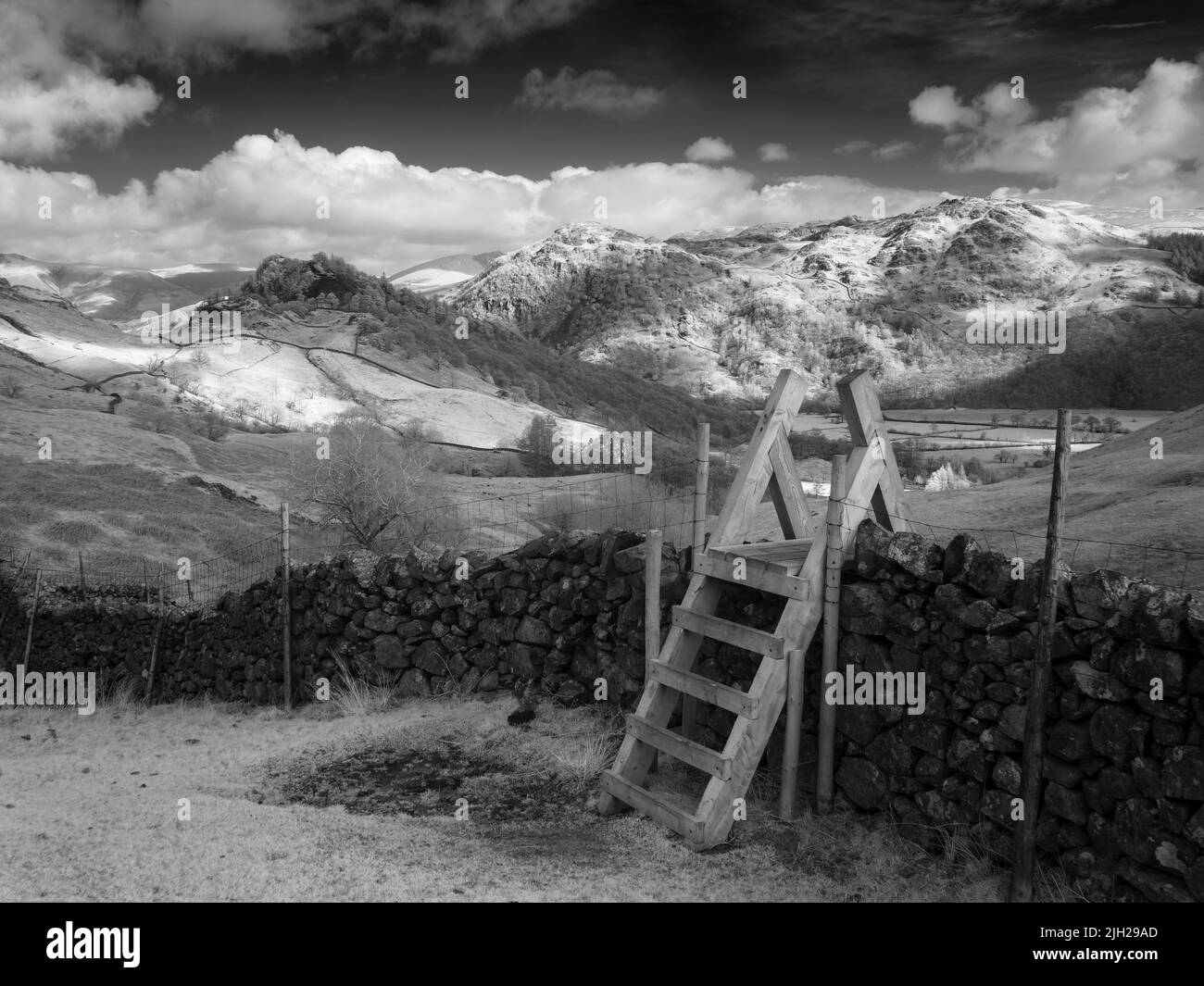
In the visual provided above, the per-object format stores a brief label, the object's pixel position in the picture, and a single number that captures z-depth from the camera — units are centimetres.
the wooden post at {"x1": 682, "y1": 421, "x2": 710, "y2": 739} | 789
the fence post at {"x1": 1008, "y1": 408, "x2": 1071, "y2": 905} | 516
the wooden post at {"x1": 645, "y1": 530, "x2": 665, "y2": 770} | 821
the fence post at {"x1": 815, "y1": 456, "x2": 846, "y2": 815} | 668
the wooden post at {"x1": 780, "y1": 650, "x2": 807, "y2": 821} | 657
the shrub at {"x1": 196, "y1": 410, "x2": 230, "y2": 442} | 5228
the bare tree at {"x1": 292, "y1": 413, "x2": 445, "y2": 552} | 2898
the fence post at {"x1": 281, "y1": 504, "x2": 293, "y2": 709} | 1221
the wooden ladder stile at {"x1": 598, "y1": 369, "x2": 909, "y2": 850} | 639
